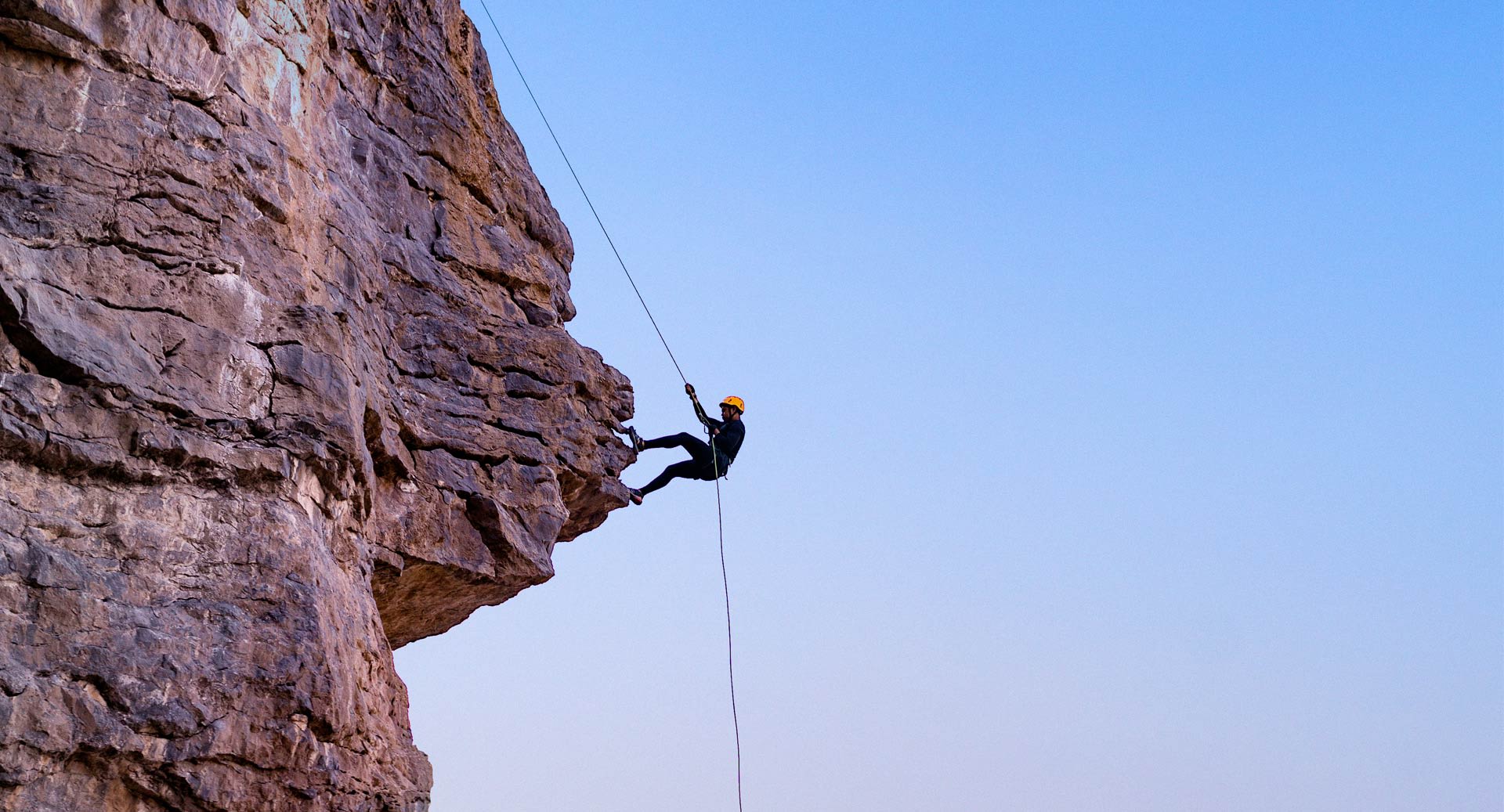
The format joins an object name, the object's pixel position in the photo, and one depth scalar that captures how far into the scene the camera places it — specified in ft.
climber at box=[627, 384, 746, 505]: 53.83
